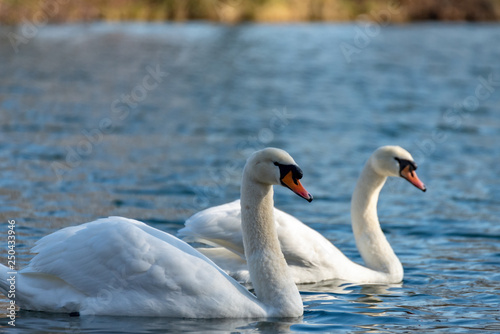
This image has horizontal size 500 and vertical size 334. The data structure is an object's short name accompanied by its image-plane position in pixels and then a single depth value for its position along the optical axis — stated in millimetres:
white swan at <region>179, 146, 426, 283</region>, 16641
